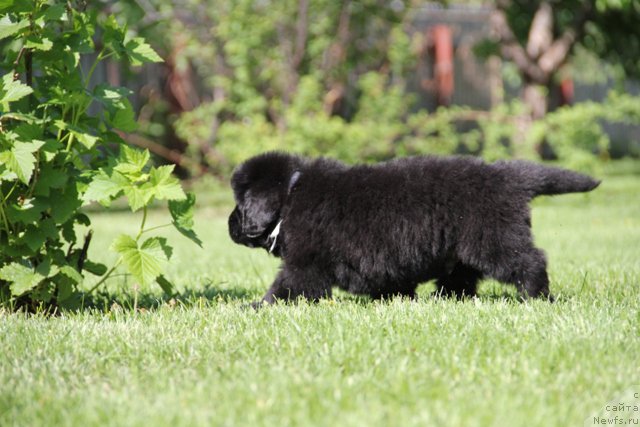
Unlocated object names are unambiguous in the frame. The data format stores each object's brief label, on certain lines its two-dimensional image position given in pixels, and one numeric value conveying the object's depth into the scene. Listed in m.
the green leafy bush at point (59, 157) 7.55
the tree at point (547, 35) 26.03
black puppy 8.10
